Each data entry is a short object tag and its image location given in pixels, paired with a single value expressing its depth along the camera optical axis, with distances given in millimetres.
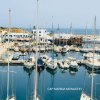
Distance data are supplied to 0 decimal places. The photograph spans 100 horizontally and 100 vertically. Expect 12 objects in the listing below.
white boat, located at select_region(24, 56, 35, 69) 43062
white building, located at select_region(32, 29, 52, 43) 78188
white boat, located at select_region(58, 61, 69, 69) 44550
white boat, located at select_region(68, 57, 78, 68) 44406
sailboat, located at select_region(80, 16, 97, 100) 22802
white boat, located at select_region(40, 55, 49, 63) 46166
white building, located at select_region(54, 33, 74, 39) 82612
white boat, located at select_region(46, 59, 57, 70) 42438
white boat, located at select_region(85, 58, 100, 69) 43359
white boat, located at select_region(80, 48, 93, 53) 66656
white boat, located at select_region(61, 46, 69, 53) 64488
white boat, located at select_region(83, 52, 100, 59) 50088
